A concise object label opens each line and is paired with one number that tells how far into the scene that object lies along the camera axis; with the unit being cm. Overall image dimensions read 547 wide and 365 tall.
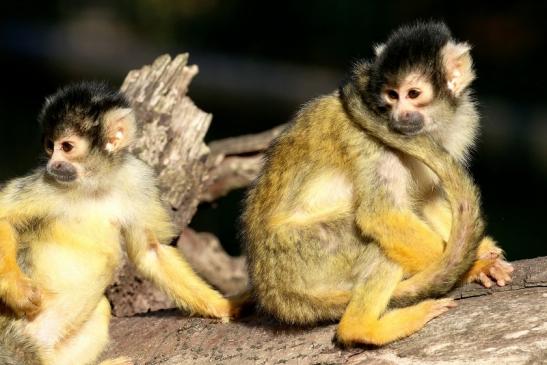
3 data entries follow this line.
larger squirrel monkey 778
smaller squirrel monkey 841
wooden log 732
